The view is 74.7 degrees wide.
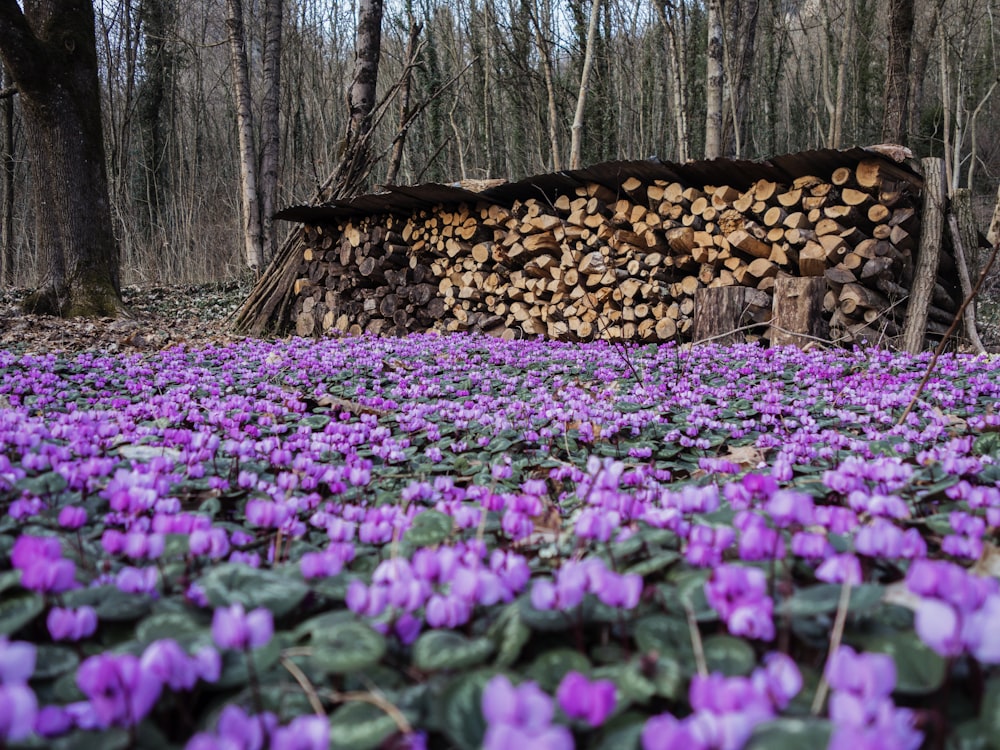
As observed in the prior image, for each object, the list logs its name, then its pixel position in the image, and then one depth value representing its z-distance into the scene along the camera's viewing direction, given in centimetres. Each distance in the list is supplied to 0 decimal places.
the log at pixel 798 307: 551
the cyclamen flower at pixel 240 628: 72
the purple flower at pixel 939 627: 63
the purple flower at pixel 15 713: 60
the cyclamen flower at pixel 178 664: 69
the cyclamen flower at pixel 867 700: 58
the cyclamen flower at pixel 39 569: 86
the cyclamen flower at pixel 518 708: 58
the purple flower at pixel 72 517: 114
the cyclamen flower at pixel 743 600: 78
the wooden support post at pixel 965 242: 618
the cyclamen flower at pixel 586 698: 61
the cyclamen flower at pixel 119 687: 65
